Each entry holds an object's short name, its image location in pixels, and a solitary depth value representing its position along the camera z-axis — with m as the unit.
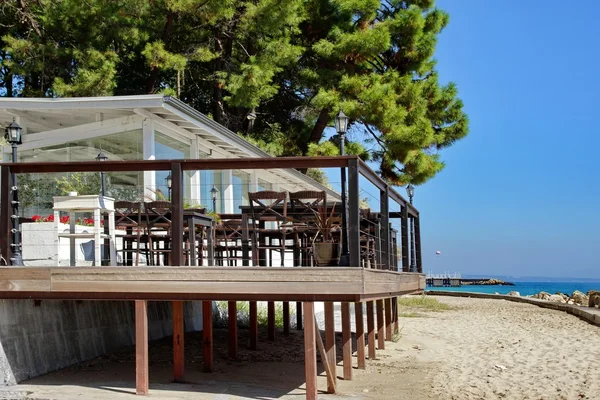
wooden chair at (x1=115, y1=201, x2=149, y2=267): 9.16
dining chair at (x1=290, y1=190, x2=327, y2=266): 9.02
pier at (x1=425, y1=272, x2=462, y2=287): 72.69
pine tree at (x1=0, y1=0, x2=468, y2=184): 23.02
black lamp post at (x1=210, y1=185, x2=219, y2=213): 15.60
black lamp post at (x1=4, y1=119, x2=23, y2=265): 7.85
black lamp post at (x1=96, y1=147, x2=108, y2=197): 11.27
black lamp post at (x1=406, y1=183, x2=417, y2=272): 12.98
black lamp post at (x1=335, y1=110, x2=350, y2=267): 7.66
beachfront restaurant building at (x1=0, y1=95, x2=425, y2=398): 7.57
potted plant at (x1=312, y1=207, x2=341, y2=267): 8.22
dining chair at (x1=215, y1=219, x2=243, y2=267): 10.50
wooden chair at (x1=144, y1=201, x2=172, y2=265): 9.07
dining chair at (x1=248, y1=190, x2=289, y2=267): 8.94
